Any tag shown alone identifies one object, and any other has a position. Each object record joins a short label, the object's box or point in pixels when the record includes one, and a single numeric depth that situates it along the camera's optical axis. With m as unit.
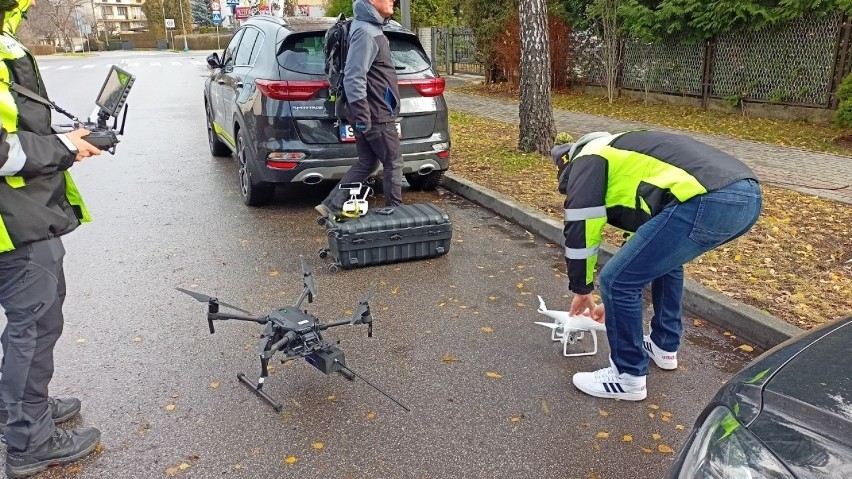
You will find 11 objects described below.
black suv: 6.02
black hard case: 5.12
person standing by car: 5.47
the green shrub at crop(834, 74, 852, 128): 9.34
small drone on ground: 3.68
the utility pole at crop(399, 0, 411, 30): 11.10
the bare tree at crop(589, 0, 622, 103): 14.78
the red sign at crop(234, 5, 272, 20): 26.91
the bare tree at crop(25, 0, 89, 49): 71.53
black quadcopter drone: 3.27
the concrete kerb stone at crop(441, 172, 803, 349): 3.84
